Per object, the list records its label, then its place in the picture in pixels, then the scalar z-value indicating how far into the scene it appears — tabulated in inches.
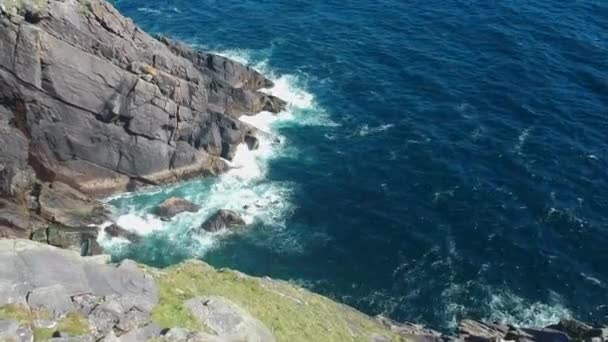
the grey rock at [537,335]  2140.7
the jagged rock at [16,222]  2497.5
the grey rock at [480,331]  2142.0
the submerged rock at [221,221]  2856.8
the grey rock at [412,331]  2052.2
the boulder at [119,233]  2770.7
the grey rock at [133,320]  1200.2
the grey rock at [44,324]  1129.4
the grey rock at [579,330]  2174.0
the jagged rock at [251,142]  3356.3
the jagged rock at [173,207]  2906.0
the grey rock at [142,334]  1175.9
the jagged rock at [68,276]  1222.9
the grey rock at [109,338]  1130.1
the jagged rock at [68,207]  2691.4
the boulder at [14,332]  1078.4
